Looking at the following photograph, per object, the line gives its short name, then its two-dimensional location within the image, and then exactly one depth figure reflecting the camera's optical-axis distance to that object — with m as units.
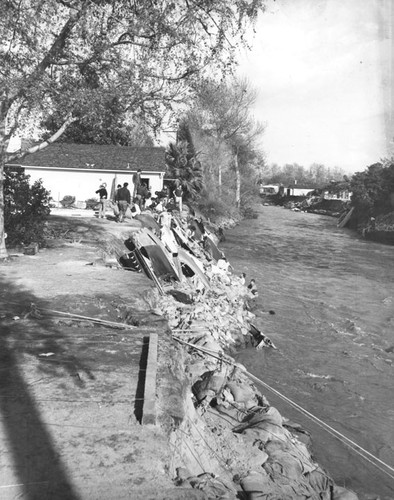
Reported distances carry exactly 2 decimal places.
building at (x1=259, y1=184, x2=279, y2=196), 147.12
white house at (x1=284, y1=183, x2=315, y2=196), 123.75
